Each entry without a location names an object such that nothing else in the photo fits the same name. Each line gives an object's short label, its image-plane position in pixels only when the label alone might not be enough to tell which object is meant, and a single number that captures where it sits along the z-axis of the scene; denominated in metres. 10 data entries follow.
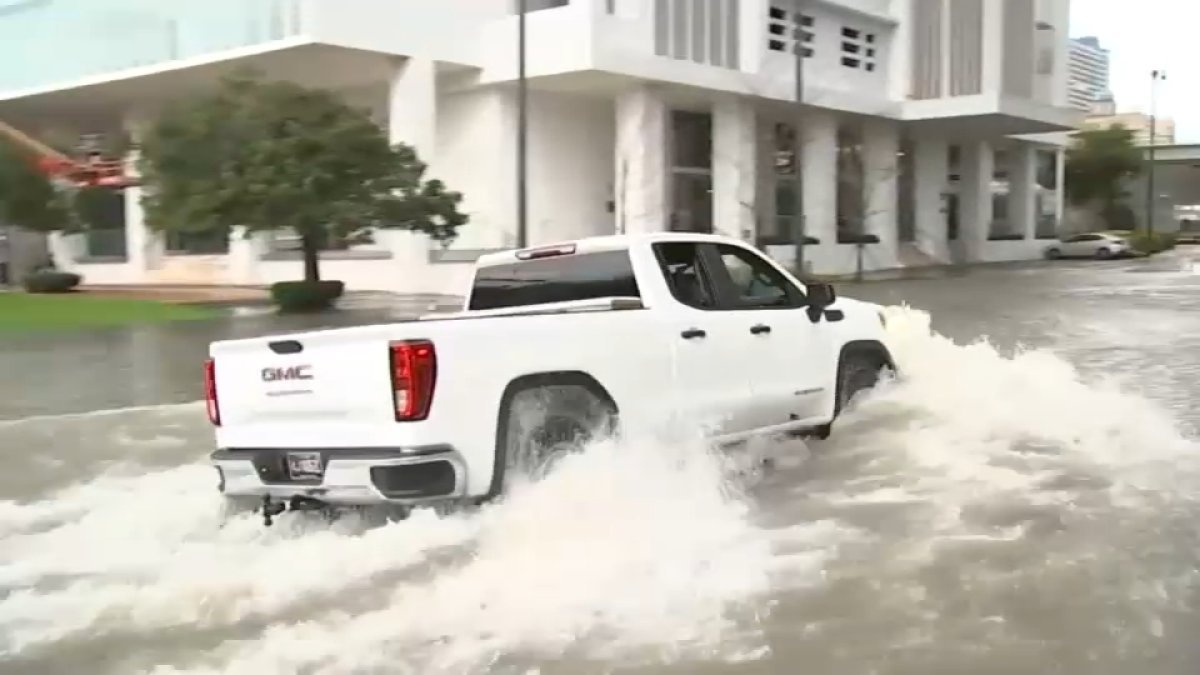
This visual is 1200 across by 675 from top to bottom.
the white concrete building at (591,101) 36.44
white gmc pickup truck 6.39
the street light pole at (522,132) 26.92
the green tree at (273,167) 26.19
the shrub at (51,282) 38.84
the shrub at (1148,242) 62.94
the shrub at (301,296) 27.38
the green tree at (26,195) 39.12
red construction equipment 41.78
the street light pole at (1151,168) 69.20
